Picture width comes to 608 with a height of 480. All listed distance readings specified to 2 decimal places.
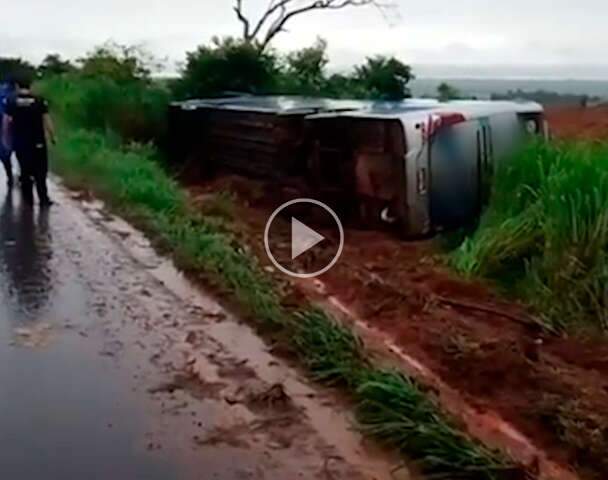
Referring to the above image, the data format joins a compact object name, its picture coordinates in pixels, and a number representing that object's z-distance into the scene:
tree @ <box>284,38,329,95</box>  25.17
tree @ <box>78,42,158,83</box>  26.50
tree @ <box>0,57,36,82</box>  32.21
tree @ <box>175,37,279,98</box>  23.36
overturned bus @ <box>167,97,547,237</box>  11.38
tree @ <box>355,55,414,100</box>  24.49
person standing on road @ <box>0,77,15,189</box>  14.46
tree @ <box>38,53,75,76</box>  32.68
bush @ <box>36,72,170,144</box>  20.78
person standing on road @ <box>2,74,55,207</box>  13.97
